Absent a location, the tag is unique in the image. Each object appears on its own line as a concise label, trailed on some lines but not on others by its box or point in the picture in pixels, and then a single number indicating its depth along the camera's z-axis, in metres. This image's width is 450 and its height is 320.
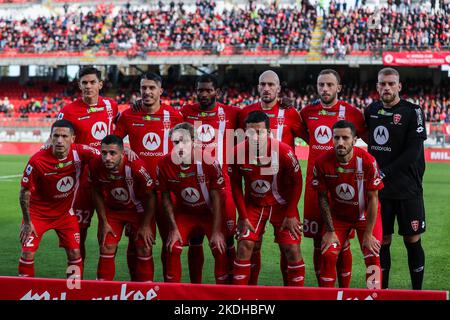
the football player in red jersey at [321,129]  12.40
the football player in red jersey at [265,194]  11.41
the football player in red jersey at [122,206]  11.88
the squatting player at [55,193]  11.91
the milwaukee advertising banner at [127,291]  8.57
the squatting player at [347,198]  11.23
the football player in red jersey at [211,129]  12.54
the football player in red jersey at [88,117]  13.01
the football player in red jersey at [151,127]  12.72
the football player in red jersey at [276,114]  12.60
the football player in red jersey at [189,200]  11.66
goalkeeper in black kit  12.16
